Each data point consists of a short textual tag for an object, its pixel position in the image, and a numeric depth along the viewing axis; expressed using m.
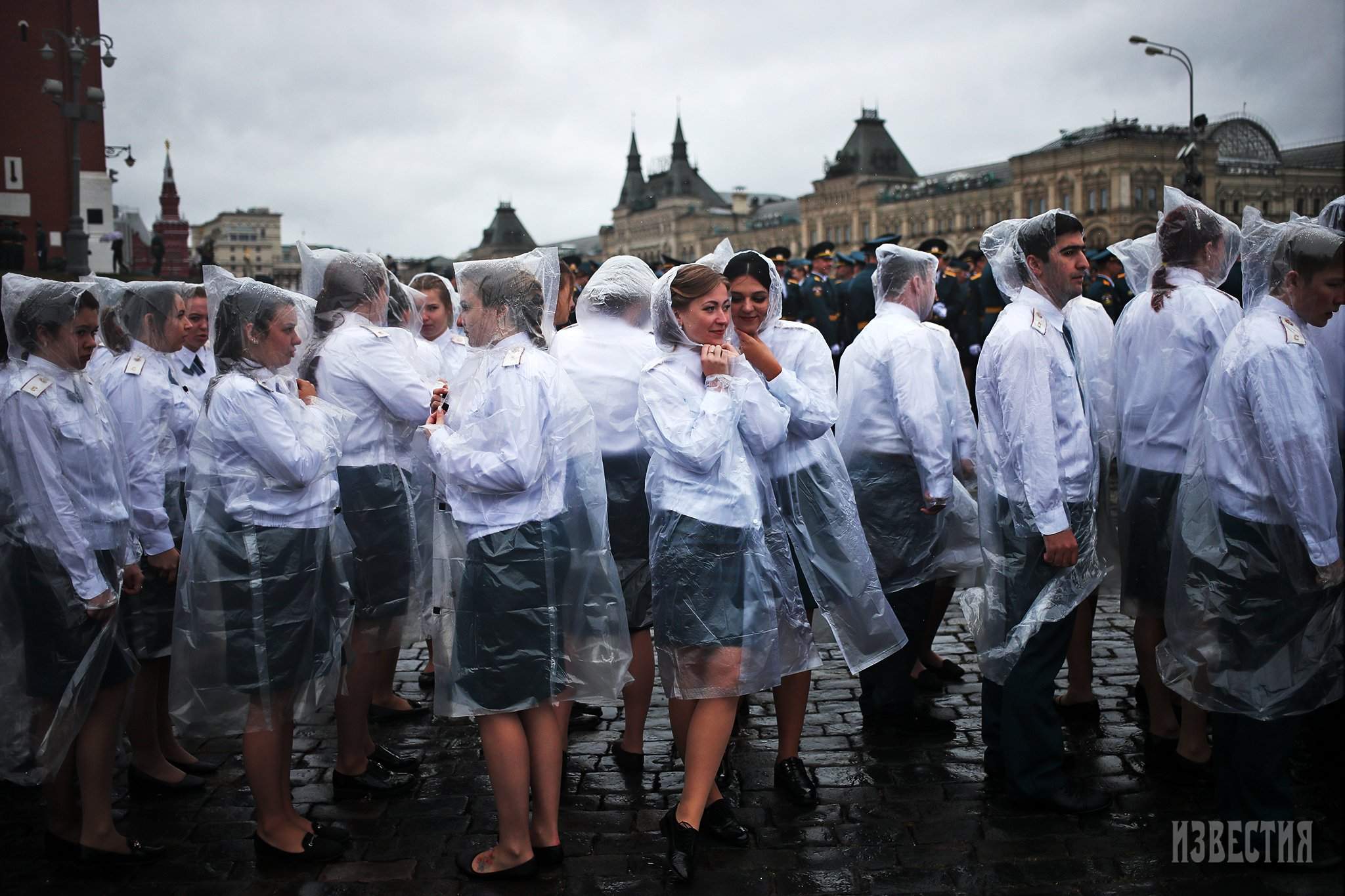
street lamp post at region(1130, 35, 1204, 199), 19.06
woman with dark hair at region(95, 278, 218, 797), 4.38
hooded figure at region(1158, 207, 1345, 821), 3.39
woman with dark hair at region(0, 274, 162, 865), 3.71
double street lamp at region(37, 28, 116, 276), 16.27
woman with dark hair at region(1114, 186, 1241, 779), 4.31
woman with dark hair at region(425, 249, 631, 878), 3.53
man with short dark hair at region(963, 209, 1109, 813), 3.90
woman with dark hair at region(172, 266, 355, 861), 3.68
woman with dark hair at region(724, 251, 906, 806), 4.09
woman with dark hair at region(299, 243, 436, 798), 4.46
